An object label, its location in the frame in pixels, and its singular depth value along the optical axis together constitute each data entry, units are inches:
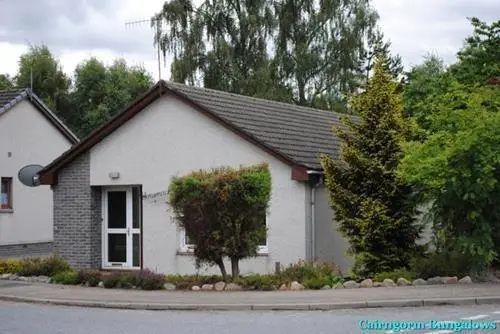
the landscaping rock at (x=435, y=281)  651.5
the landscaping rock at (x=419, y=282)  648.4
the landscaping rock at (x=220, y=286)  662.4
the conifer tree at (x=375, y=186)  705.6
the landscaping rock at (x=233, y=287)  661.9
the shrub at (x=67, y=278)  727.9
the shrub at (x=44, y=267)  783.7
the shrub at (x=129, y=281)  689.0
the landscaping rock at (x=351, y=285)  654.5
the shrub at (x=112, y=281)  698.8
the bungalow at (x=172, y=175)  772.6
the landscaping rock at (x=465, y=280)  650.2
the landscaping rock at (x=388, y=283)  650.2
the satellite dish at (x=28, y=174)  975.0
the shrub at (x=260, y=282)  656.4
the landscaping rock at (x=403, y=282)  653.3
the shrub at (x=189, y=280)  677.9
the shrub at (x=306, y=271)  683.4
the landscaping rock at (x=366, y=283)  653.5
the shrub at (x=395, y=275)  667.4
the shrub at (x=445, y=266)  668.7
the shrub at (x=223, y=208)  655.8
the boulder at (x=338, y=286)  654.5
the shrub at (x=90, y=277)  713.6
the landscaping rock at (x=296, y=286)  653.2
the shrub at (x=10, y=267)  813.9
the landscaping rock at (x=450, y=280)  652.1
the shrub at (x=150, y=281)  676.7
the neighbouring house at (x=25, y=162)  1176.2
